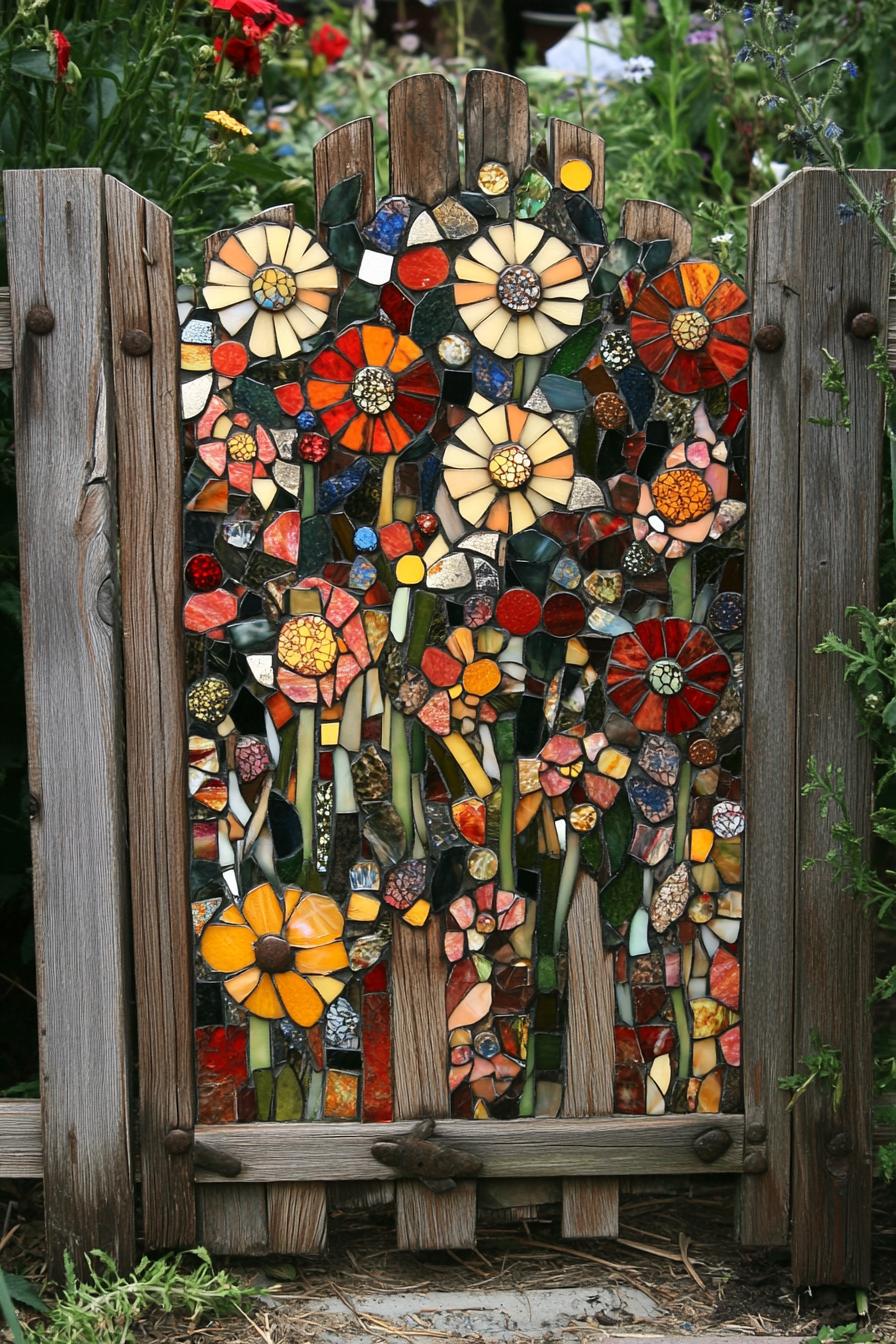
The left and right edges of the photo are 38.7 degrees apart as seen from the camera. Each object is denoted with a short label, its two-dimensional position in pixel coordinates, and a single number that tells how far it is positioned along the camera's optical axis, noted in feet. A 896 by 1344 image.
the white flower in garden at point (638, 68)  10.55
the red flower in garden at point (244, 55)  6.94
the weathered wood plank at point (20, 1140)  6.34
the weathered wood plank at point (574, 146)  5.80
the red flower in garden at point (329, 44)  11.22
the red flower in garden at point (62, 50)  6.05
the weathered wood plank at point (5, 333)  5.93
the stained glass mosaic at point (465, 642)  5.92
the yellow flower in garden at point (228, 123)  6.34
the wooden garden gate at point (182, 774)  5.89
